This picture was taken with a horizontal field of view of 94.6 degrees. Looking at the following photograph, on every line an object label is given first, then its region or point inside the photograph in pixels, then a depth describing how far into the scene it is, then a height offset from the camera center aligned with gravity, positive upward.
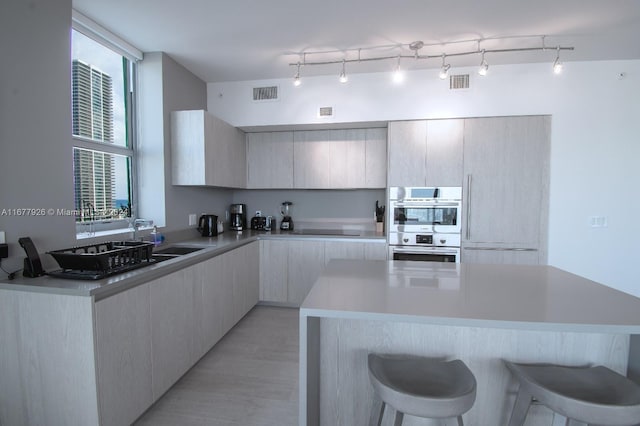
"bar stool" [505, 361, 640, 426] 0.94 -0.70
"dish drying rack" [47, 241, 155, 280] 1.55 -0.35
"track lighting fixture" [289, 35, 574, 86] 2.62 +1.40
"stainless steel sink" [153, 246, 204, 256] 2.51 -0.44
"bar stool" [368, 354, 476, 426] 0.99 -0.71
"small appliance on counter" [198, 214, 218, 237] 3.27 -0.28
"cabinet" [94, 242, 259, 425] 1.49 -0.84
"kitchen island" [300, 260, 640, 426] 1.17 -0.63
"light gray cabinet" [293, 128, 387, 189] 3.55 +0.51
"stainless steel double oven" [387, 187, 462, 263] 3.18 -0.25
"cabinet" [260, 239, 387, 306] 3.31 -0.70
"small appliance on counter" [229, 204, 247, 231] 3.88 -0.23
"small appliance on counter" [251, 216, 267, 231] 3.97 -0.31
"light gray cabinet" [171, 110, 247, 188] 2.84 +0.50
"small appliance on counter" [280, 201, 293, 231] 3.94 -0.23
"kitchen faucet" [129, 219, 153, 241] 2.34 -0.20
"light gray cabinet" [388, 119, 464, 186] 3.14 +0.52
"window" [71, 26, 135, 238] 2.18 +0.52
